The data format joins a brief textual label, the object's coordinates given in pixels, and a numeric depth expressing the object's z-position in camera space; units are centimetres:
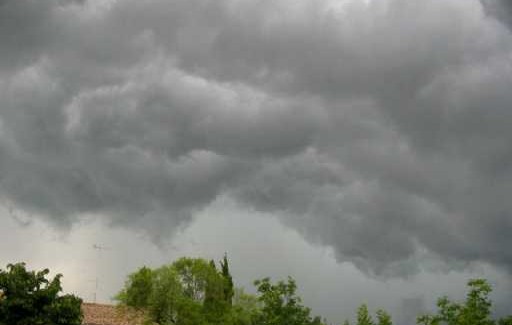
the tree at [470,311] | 4741
